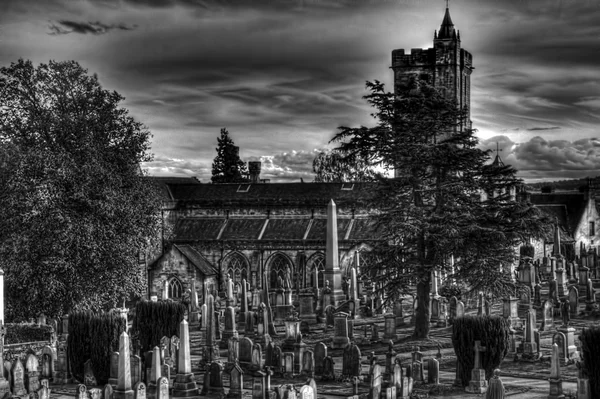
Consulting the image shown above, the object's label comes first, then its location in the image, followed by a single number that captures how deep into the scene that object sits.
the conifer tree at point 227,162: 83.12
